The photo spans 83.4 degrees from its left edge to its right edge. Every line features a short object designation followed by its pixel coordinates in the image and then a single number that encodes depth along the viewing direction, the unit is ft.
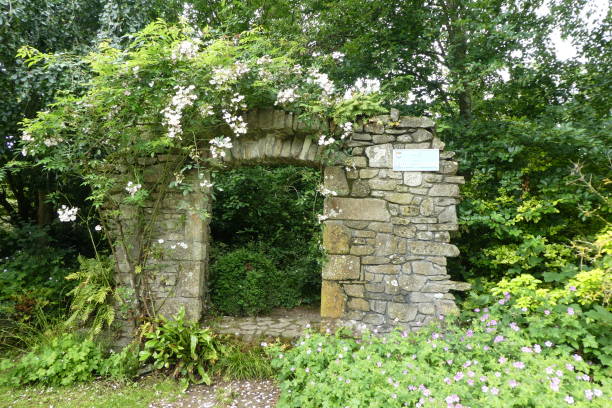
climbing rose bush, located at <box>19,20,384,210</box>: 10.86
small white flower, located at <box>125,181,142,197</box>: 11.09
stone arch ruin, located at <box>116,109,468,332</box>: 11.81
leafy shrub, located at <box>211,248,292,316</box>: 15.43
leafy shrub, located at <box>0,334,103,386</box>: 10.99
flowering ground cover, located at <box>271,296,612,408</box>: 7.06
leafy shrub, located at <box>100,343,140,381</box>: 11.21
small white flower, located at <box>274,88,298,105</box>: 11.55
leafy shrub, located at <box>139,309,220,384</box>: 11.19
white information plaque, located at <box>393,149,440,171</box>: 11.94
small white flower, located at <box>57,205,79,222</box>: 11.17
